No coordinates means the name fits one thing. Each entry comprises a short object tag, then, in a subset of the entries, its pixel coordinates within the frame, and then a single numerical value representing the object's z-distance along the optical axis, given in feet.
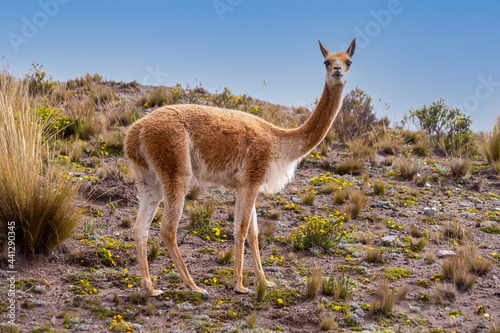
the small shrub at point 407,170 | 71.82
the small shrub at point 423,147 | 87.92
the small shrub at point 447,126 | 90.02
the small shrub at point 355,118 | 91.74
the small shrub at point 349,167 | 72.59
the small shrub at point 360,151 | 77.92
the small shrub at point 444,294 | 35.78
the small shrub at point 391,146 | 84.91
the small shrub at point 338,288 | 34.60
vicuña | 32.14
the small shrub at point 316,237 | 45.44
